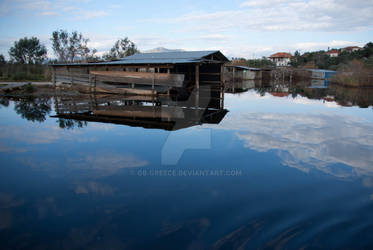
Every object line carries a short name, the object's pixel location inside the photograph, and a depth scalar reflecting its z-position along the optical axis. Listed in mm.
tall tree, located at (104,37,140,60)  48300
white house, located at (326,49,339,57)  112188
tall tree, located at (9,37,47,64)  54594
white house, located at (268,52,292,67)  107275
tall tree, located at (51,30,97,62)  47406
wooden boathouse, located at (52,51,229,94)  19891
